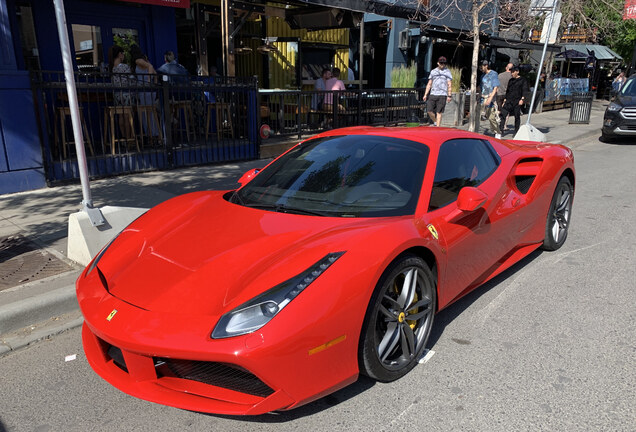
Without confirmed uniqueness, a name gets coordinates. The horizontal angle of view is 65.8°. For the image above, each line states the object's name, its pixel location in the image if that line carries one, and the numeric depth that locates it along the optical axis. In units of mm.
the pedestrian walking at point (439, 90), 12367
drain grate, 4219
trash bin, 17234
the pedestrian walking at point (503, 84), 12852
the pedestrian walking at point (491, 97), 12947
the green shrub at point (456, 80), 17203
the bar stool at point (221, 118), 9008
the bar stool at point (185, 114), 8547
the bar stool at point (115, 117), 7855
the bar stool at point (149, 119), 8102
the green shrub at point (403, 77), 16512
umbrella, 29438
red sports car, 2230
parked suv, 13102
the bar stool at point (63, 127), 7309
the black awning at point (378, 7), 12109
